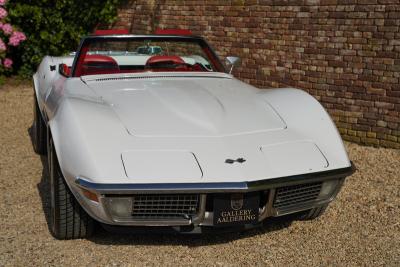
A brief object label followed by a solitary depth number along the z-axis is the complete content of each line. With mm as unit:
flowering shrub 8648
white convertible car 2793
